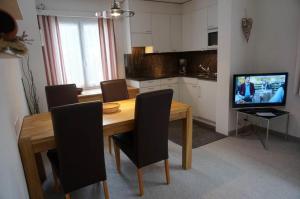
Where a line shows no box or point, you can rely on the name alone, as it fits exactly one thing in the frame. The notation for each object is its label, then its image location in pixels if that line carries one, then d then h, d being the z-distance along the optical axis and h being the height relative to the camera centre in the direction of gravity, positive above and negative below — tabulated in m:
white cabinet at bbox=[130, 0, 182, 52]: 4.12 +0.81
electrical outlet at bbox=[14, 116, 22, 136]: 1.73 -0.50
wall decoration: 3.07 +0.51
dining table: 1.66 -0.59
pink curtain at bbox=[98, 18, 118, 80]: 4.12 +0.37
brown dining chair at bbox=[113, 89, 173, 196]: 1.87 -0.67
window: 3.89 +0.32
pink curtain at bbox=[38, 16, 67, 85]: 3.60 +0.34
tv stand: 2.87 -0.79
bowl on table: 2.26 -0.48
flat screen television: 2.96 -0.46
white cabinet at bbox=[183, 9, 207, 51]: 4.08 +0.66
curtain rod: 3.55 +0.99
